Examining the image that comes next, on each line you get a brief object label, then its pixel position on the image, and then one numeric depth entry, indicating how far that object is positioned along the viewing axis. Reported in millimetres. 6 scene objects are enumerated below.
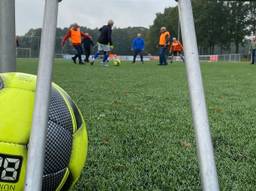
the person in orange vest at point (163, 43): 22839
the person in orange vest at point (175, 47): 28250
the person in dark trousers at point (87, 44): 23094
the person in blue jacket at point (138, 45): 25688
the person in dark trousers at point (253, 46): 24641
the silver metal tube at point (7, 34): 1776
